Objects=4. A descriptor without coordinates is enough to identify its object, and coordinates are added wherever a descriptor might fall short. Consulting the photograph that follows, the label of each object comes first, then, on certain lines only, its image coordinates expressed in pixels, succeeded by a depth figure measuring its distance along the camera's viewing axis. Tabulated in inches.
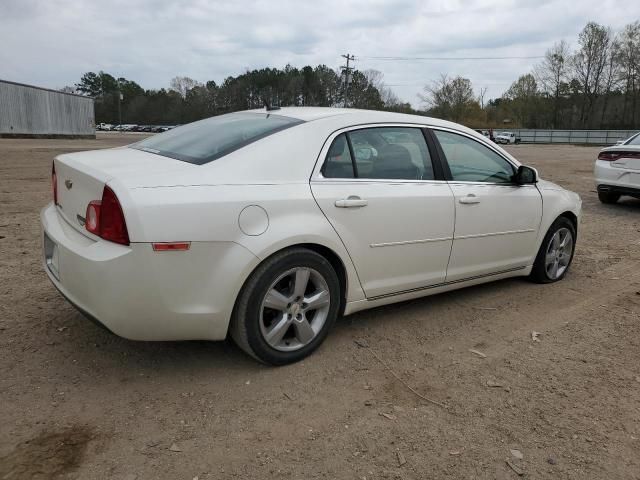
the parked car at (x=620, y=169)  351.9
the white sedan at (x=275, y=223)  106.6
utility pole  2279.8
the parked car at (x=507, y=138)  2359.7
